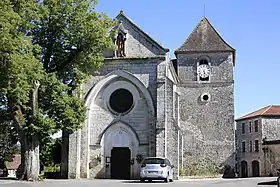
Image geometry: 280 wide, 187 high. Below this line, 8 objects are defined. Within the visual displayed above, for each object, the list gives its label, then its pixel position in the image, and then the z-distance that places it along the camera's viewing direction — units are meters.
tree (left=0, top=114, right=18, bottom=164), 54.84
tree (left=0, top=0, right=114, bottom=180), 28.72
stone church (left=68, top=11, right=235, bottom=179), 37.97
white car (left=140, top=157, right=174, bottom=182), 29.44
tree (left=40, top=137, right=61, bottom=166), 52.14
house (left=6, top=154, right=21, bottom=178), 75.99
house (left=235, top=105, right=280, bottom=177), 57.44
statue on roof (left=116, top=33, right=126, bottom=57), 39.91
